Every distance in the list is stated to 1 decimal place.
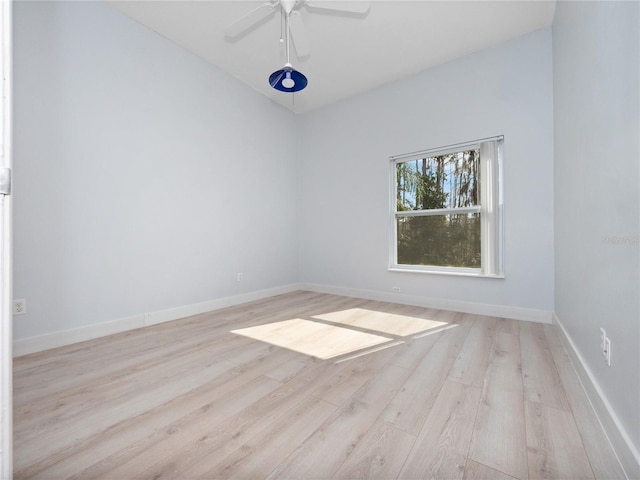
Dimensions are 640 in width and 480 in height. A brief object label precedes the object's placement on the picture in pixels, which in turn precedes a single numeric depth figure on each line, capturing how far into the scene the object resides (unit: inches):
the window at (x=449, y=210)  123.6
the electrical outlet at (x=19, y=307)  80.4
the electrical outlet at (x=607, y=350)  48.8
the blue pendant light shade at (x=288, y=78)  79.7
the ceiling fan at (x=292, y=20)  79.5
